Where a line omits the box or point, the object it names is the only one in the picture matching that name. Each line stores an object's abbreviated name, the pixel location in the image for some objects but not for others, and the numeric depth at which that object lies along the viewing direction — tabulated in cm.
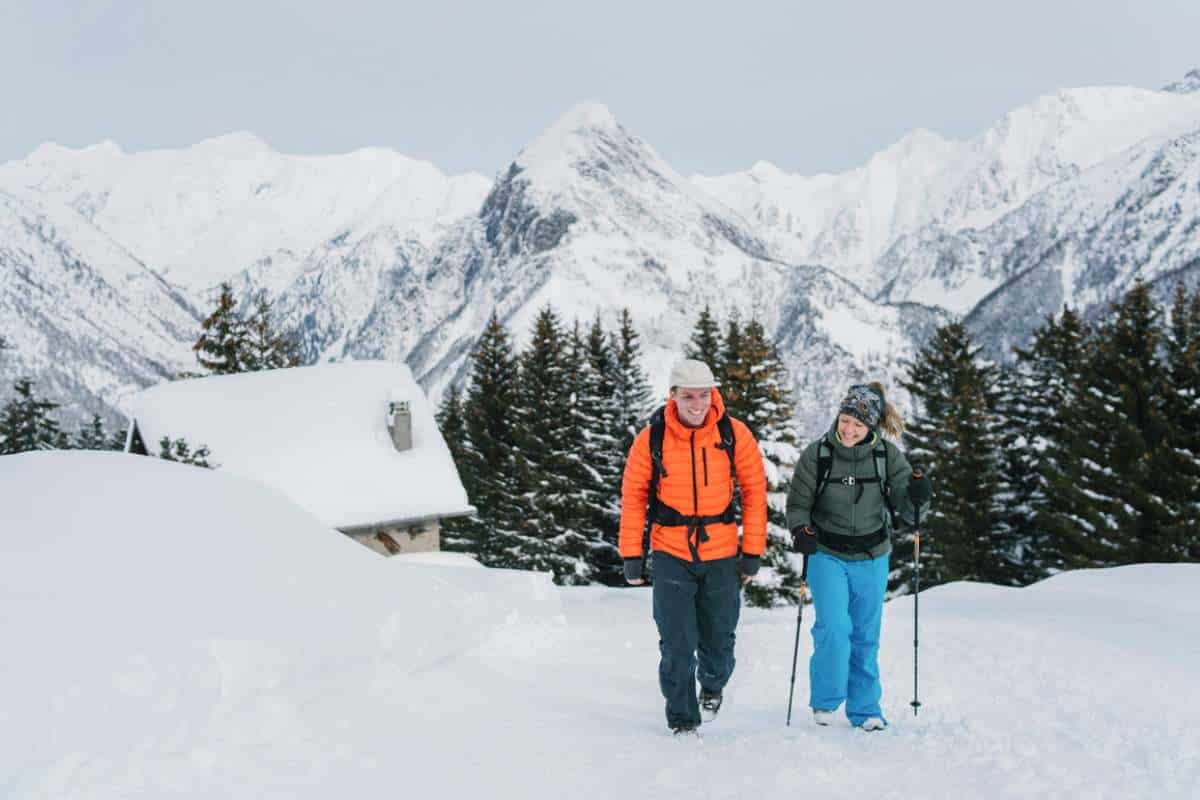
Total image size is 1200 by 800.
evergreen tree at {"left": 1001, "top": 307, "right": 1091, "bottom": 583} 2689
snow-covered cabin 2352
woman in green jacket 563
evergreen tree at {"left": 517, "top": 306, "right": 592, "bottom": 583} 2880
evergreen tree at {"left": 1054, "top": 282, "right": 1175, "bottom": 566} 2353
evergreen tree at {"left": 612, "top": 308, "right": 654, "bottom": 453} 3053
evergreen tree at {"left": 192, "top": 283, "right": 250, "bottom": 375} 3725
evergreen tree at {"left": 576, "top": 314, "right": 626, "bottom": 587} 2906
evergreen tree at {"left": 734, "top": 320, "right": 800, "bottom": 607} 2189
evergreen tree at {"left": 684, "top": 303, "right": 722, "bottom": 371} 3438
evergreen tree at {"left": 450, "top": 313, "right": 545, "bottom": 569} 3634
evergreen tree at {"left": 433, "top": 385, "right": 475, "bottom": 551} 3759
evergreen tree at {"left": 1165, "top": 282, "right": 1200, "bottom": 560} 2233
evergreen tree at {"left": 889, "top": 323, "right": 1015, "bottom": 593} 2778
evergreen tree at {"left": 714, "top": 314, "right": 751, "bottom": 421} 2514
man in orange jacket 536
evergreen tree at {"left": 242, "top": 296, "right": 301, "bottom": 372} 3862
